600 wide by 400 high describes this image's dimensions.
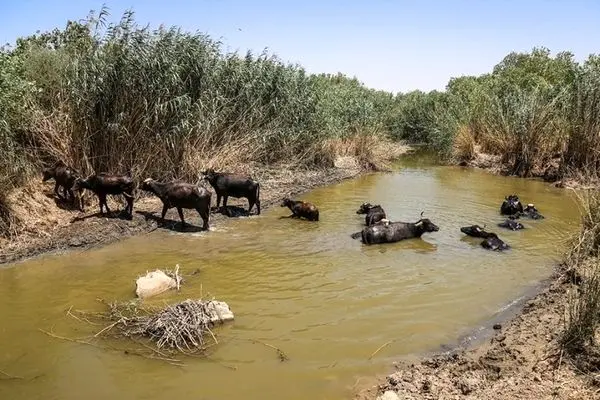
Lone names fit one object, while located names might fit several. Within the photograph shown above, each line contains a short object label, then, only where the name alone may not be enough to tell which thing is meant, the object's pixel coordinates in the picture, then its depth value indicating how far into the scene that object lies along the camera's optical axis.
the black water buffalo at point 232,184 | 12.91
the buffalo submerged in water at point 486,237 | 10.69
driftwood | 6.24
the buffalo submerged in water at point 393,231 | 10.99
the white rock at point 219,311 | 6.83
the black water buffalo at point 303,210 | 12.83
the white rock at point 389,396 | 5.02
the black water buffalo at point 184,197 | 11.43
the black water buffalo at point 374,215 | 12.11
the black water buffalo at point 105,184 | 11.28
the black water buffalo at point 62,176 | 11.45
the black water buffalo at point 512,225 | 12.30
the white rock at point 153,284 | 7.71
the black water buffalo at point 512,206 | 13.74
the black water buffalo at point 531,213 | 13.50
